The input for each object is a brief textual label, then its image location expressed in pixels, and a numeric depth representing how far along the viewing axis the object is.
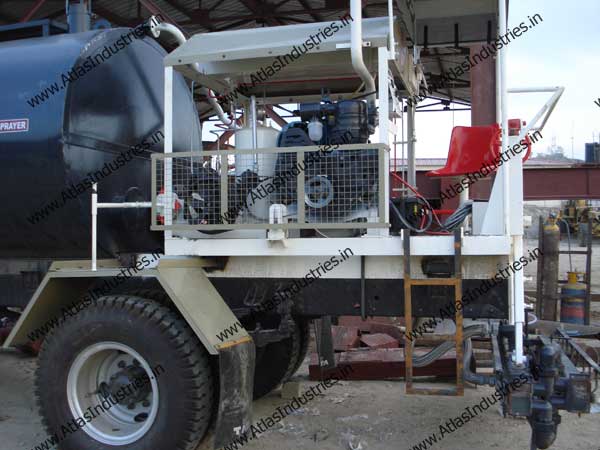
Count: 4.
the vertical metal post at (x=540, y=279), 8.95
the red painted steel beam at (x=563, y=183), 12.20
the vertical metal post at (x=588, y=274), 8.51
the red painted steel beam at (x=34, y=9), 7.36
